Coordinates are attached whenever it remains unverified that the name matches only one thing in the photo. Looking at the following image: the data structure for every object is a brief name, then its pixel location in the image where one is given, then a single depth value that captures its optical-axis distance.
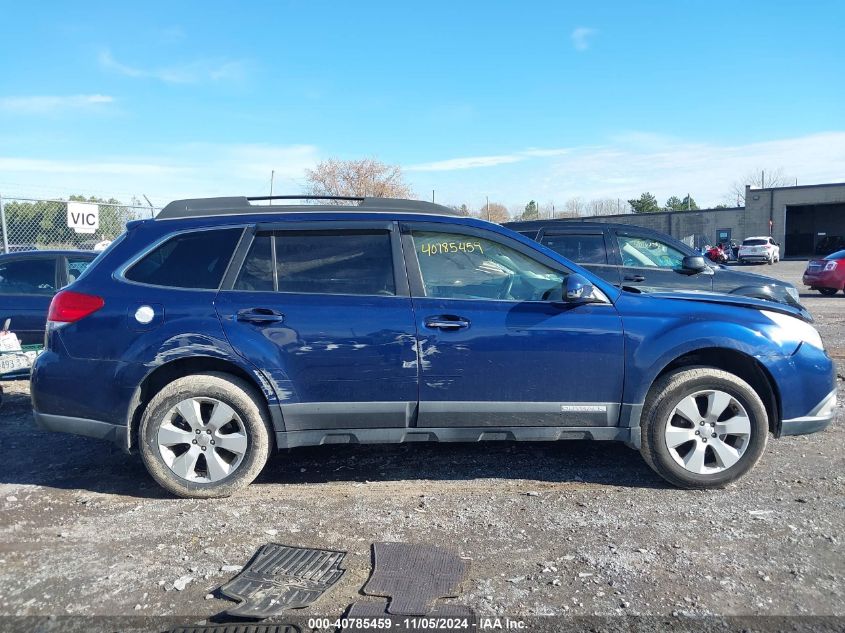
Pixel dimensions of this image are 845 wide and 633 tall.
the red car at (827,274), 17.30
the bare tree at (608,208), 58.97
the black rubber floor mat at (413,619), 2.91
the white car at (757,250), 39.62
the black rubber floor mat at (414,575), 3.11
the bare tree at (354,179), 36.31
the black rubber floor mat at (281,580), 3.09
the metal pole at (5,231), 10.89
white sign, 12.23
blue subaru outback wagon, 4.28
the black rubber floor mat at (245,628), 2.90
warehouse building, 49.91
